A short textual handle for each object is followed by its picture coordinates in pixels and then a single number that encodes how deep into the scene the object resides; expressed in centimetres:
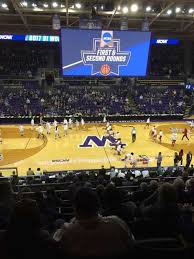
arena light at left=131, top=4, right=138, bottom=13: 1800
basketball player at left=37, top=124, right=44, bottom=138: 1783
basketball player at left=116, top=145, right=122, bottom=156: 1486
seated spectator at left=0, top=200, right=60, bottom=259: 175
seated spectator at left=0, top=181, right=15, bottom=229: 295
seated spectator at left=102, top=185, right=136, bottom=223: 281
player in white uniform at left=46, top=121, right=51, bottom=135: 1872
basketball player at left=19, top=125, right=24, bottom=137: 1824
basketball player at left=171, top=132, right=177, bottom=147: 1641
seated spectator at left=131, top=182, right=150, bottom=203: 447
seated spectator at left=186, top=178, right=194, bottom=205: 384
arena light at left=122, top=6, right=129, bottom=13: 1833
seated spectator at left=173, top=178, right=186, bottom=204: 385
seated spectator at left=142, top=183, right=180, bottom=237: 247
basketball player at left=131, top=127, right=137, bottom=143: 1680
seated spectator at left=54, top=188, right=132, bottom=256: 179
